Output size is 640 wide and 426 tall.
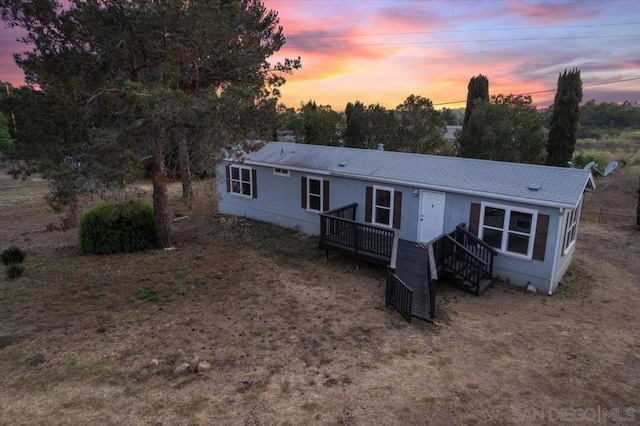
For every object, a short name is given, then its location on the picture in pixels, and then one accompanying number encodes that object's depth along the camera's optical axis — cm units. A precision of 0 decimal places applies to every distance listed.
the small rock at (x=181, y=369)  637
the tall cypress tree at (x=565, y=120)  2138
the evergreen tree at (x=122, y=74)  973
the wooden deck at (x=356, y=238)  1137
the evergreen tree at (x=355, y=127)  2912
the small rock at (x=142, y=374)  616
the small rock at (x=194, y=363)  646
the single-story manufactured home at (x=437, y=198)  1029
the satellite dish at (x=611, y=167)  1191
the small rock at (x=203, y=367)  644
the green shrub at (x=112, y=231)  1345
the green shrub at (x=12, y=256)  1212
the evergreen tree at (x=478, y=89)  2758
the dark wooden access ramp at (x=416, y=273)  896
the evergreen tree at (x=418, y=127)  2714
